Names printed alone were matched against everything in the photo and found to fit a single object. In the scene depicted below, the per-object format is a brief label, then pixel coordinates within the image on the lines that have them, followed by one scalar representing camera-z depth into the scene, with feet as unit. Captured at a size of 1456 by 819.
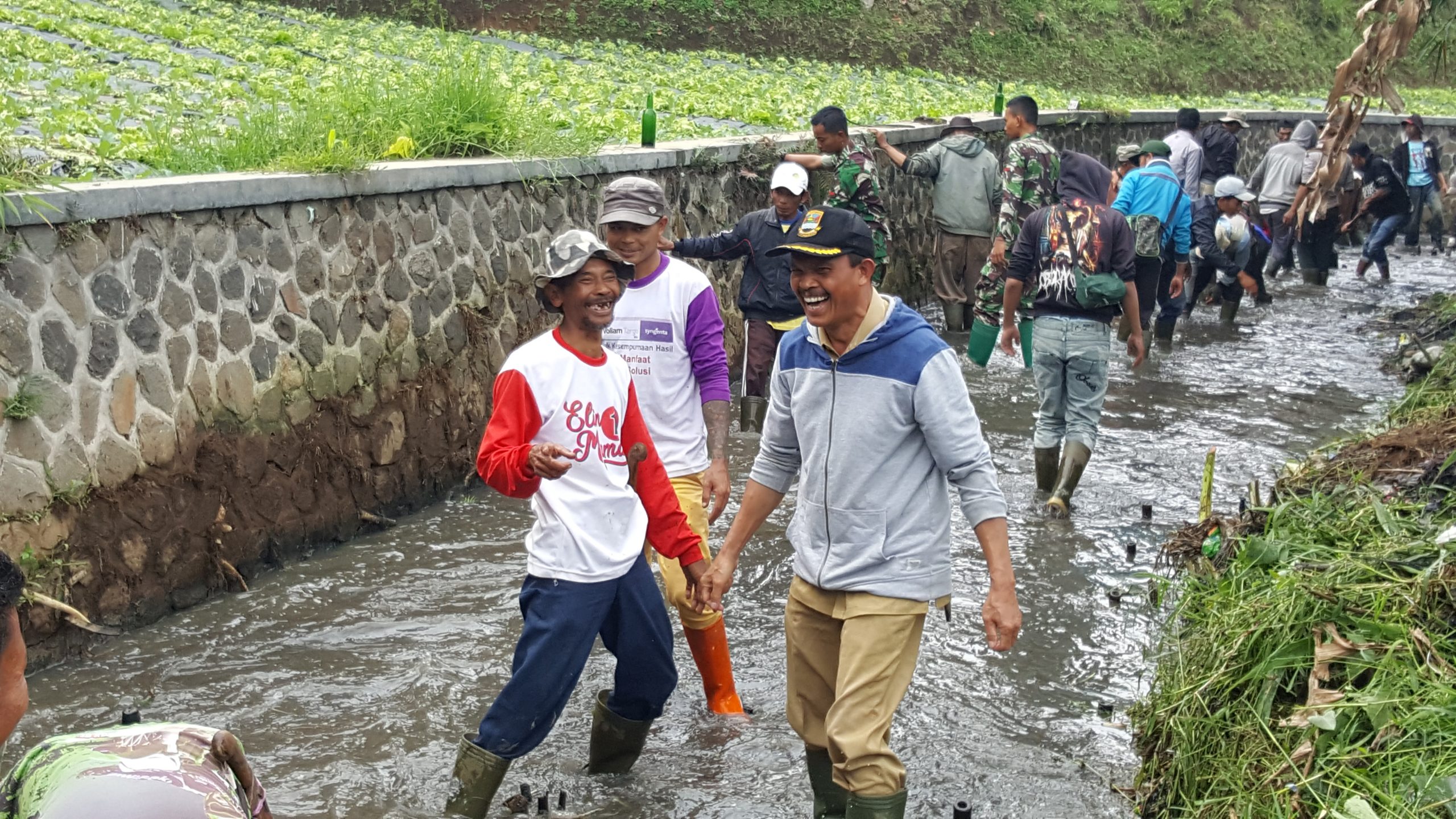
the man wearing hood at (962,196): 41.86
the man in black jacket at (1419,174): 68.03
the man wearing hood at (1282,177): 56.54
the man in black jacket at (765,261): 27.45
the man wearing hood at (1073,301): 25.93
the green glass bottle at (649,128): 35.01
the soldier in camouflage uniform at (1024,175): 36.01
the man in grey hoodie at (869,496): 13.17
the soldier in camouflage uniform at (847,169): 32.81
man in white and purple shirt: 18.19
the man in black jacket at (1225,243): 47.42
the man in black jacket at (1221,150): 56.13
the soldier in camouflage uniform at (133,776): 7.00
